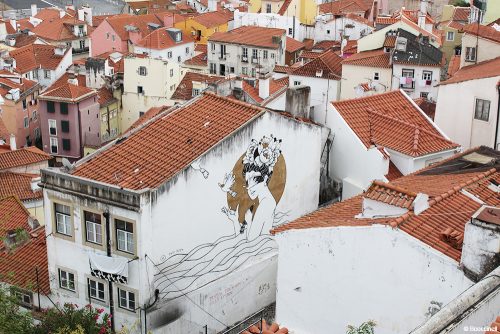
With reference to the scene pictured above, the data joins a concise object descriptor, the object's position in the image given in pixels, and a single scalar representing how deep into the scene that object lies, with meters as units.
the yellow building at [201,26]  100.06
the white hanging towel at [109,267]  25.53
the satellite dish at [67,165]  26.61
